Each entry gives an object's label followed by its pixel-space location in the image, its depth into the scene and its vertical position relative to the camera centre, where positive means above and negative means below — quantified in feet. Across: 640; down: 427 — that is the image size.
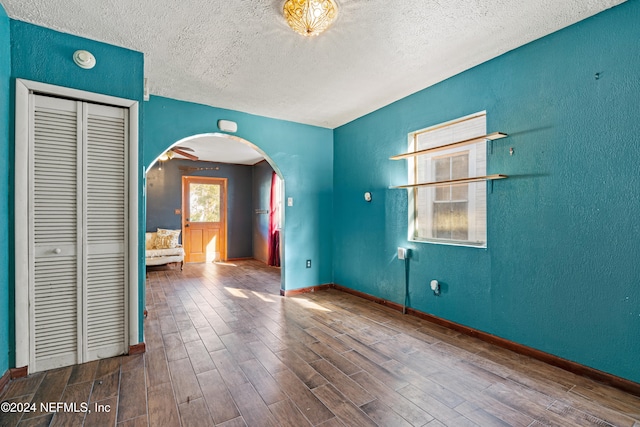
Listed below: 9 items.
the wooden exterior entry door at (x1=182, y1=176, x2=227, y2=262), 24.07 -0.32
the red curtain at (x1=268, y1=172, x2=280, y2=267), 22.21 -1.17
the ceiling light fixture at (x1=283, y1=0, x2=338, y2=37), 6.21 +4.33
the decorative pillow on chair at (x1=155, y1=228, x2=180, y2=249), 21.19 -1.85
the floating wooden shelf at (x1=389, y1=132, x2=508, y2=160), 8.36 +2.21
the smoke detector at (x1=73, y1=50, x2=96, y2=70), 7.52 +3.98
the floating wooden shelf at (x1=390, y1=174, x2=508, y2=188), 8.32 +1.05
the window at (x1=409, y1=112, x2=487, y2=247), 9.61 +0.88
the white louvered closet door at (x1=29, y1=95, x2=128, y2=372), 7.23 -0.45
